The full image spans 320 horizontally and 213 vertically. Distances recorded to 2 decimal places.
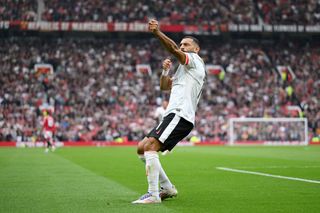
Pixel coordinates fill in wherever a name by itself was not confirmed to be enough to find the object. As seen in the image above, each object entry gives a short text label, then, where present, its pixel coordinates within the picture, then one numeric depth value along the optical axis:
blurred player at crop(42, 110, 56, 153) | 62.02
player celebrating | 16.94
